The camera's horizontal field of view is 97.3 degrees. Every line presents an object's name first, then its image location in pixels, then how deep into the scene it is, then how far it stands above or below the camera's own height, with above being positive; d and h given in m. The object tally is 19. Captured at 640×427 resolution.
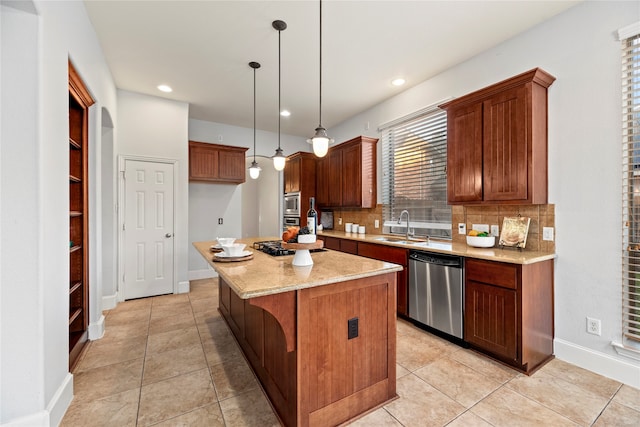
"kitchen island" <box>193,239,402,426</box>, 1.48 -0.72
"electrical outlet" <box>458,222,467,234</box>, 3.19 -0.19
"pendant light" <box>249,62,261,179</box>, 3.32 +0.64
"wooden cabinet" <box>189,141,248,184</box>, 4.75 +0.87
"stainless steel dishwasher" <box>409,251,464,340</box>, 2.61 -0.79
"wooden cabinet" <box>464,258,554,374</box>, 2.18 -0.82
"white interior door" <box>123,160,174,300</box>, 4.04 -0.23
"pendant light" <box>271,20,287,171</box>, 3.12 +0.60
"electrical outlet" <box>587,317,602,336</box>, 2.20 -0.91
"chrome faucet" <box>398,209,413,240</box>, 3.79 -0.06
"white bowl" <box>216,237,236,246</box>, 2.39 -0.25
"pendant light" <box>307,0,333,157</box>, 2.23 +0.57
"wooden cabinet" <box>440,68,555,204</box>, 2.38 +0.64
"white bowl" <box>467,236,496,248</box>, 2.70 -0.29
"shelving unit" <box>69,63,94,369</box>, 2.62 -0.04
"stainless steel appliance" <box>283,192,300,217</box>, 5.45 +0.17
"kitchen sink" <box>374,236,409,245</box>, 3.40 -0.37
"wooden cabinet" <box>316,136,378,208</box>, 4.43 +0.63
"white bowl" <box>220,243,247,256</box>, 2.08 -0.28
